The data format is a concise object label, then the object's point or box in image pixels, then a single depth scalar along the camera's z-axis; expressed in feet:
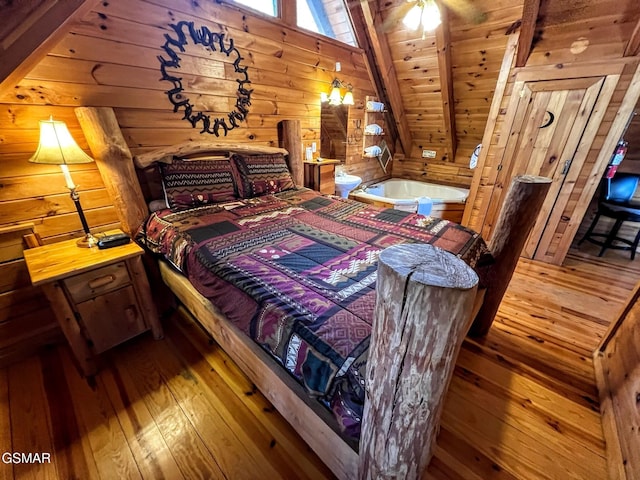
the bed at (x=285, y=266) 2.58
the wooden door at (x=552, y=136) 7.32
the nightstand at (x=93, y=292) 4.15
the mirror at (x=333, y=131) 10.73
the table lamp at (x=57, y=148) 4.13
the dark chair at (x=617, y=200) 8.86
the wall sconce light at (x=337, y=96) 9.81
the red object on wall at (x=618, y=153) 7.62
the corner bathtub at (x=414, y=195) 10.62
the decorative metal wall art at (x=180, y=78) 6.07
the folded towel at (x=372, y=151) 12.87
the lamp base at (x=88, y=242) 4.84
